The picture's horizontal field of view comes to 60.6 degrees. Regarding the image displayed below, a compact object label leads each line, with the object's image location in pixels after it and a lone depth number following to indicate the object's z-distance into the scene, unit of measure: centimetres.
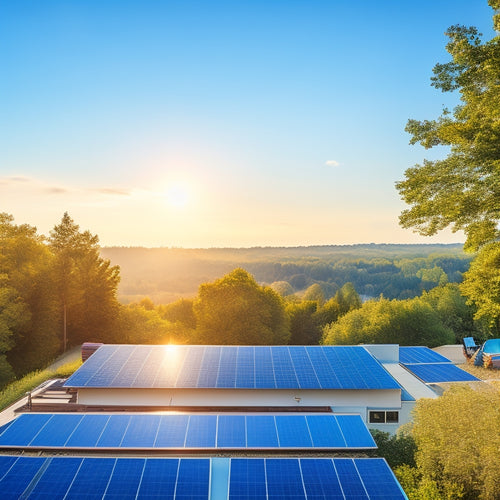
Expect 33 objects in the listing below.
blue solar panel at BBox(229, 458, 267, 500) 963
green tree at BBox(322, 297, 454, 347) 3894
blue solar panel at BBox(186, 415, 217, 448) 1240
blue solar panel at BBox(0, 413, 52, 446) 1252
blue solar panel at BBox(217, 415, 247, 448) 1244
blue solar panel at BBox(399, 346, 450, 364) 2373
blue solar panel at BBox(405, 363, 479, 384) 2053
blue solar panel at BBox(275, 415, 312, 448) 1248
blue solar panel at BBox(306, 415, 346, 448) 1253
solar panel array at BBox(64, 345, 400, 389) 1800
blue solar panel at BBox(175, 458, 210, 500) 961
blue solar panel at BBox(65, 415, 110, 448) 1246
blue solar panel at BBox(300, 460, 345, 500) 967
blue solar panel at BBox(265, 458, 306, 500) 966
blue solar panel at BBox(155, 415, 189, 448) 1234
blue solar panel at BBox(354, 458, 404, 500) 962
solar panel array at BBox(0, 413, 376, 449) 1241
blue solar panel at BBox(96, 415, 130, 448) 1240
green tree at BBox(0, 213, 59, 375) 3431
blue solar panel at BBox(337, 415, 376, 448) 1258
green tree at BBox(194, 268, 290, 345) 3972
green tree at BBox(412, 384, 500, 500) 1046
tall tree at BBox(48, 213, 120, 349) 3850
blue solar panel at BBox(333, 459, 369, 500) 969
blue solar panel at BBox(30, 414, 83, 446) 1250
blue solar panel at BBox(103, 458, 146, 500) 963
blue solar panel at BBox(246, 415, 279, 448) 1245
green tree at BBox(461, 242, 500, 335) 1327
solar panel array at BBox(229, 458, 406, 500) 966
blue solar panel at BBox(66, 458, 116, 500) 960
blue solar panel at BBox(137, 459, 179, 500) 965
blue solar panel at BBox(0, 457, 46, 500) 959
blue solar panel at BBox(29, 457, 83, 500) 959
